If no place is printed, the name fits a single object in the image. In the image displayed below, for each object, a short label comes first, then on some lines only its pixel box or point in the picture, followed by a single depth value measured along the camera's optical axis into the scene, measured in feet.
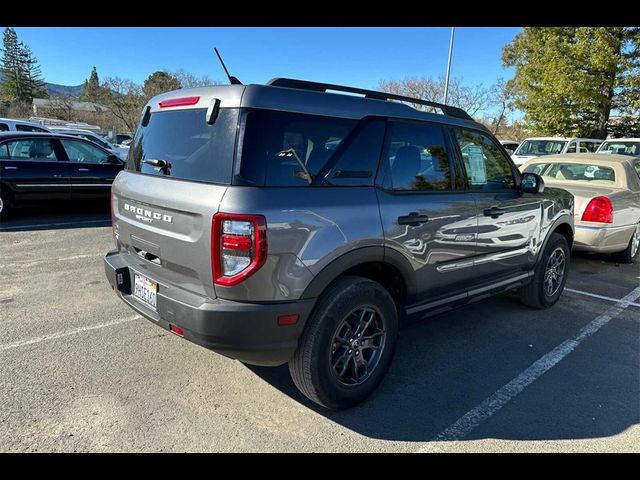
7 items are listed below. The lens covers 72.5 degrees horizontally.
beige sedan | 19.27
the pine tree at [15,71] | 219.61
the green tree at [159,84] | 126.40
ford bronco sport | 7.62
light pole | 69.90
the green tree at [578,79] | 61.05
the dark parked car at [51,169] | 25.30
